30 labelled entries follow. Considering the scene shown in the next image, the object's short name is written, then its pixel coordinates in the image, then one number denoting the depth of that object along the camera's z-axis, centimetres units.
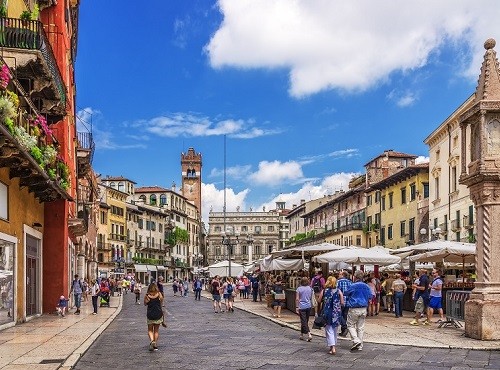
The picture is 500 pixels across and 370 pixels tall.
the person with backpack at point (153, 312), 1516
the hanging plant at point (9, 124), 1562
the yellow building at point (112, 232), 8994
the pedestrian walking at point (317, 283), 2500
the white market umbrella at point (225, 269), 5444
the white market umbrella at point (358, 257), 2611
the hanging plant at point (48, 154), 2138
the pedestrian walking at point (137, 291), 4247
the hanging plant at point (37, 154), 1891
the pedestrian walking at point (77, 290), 2961
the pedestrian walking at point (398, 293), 2403
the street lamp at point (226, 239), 5565
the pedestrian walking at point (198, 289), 4769
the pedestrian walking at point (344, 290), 1532
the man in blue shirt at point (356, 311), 1485
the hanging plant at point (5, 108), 1524
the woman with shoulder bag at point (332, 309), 1444
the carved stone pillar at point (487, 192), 1695
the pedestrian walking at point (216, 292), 3097
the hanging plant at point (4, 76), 1526
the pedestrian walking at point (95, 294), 2952
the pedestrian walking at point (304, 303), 1719
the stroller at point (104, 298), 3557
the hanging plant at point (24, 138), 1693
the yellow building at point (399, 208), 5803
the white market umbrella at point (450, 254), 2533
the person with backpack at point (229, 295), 3162
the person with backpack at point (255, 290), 4234
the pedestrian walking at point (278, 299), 2508
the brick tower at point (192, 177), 14912
